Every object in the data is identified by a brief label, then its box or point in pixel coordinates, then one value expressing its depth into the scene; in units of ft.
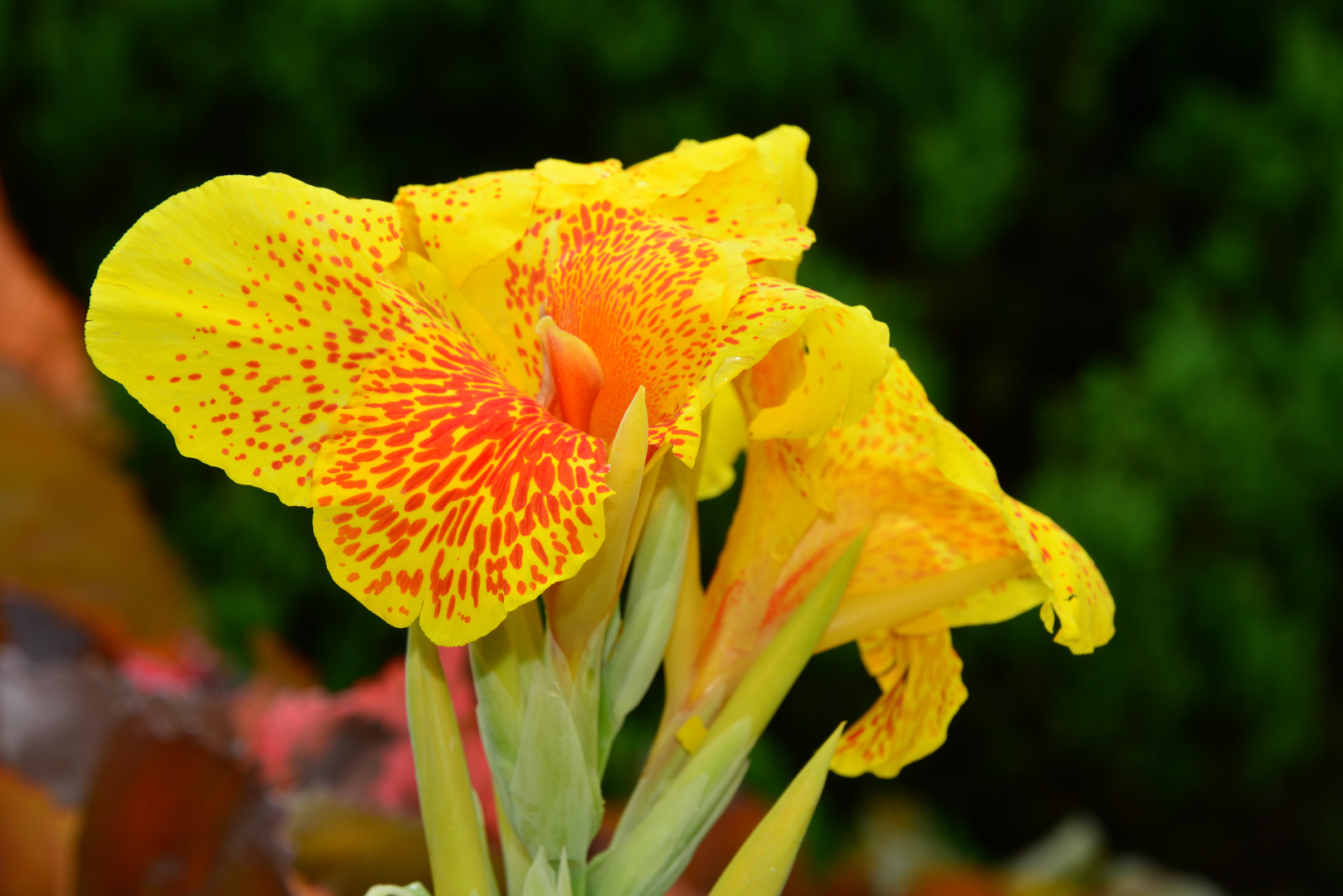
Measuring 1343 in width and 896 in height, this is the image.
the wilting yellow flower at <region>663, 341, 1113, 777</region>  1.64
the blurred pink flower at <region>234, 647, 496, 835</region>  2.16
